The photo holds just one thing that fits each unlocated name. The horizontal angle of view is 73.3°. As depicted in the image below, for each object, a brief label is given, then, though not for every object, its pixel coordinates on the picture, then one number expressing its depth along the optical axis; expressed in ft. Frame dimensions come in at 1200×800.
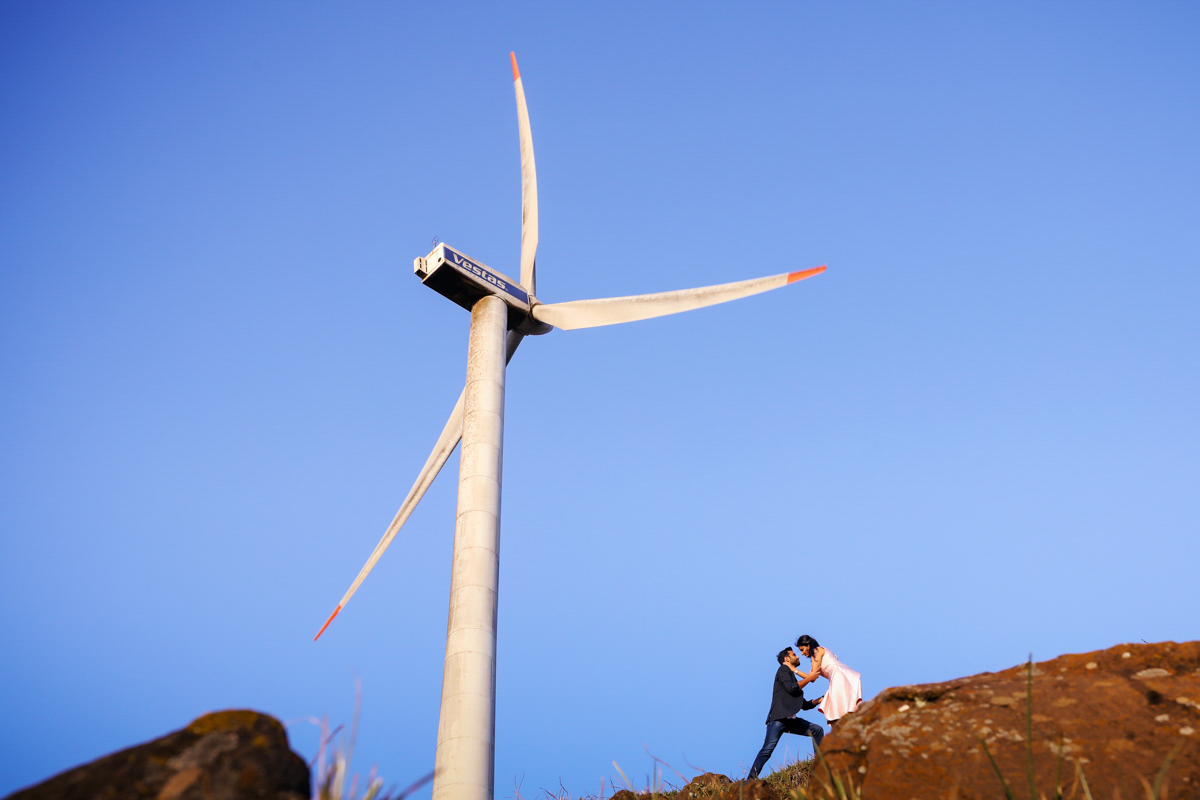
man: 39.27
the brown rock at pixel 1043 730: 16.66
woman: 37.37
